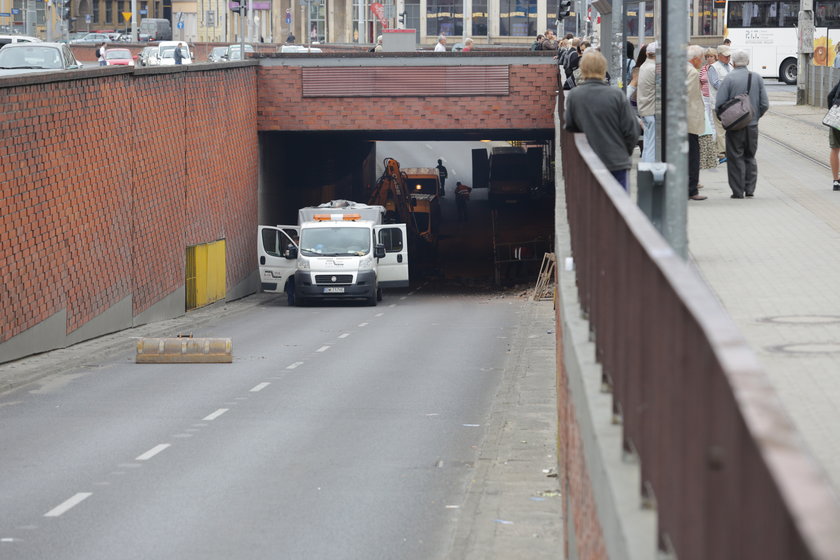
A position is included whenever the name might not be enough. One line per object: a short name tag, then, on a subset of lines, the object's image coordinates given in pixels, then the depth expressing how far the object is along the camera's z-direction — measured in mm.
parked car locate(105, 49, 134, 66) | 69606
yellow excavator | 61031
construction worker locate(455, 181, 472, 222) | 81312
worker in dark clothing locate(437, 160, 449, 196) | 80144
